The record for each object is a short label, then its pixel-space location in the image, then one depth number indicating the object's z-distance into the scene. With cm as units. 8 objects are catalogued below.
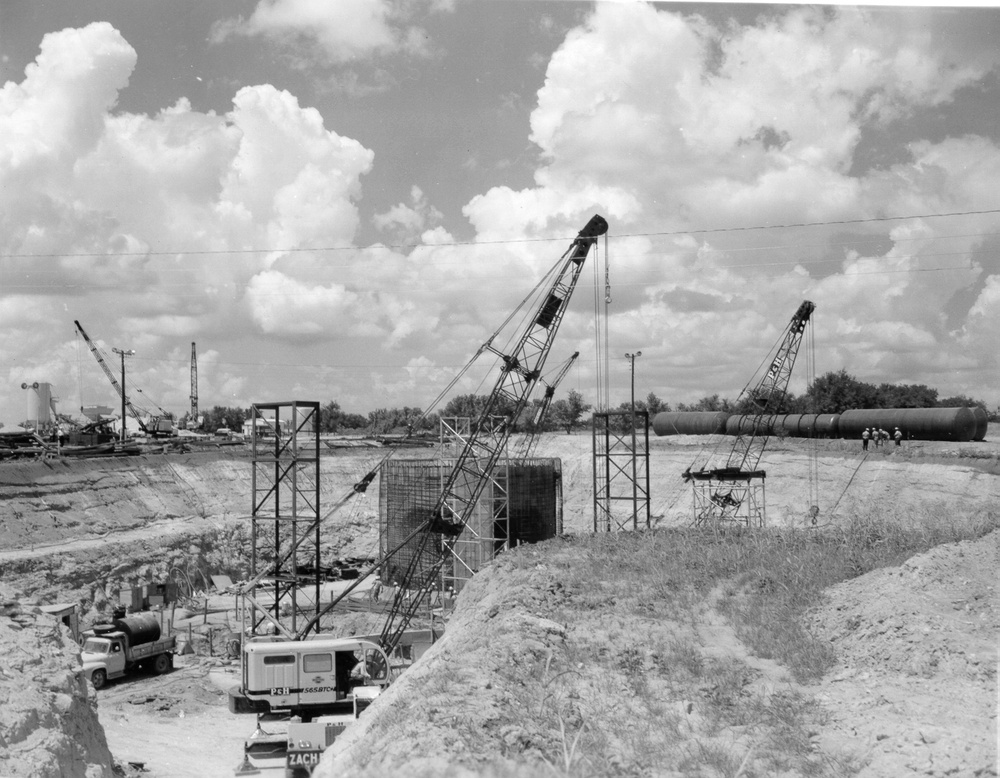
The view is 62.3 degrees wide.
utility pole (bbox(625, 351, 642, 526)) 4188
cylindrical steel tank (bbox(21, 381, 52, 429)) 6034
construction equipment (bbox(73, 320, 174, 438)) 7494
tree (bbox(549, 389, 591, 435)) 11332
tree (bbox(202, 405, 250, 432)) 11325
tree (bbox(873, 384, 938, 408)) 8275
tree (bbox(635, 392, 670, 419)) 11256
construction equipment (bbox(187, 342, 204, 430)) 9619
